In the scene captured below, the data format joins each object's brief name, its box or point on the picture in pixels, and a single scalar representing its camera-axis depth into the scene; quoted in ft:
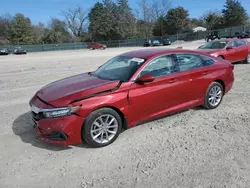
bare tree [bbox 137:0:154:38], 230.07
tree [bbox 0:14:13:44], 199.58
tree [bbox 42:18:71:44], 200.40
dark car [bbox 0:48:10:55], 139.74
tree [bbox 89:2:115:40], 200.54
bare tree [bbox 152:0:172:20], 229.04
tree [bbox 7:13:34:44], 193.06
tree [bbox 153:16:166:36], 203.06
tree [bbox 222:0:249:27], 189.37
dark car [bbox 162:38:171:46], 156.21
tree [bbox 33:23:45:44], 205.62
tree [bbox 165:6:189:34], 190.90
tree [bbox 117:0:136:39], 198.49
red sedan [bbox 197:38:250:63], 33.37
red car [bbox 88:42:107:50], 156.97
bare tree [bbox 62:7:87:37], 257.55
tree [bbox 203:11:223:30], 200.85
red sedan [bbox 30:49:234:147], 11.55
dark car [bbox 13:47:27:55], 141.76
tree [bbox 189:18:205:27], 252.21
